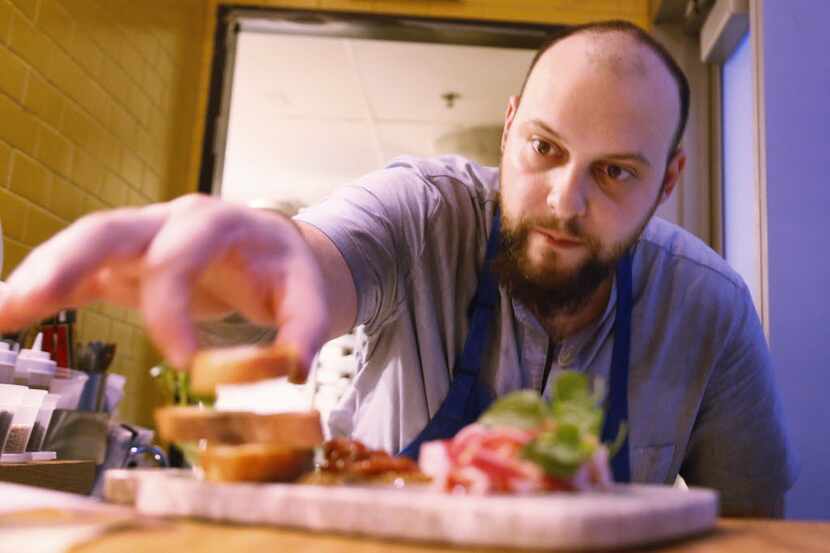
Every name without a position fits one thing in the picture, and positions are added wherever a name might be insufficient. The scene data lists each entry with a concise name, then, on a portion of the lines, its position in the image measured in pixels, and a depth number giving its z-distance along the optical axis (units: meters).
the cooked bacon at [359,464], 0.80
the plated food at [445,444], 0.69
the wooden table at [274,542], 0.57
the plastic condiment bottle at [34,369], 1.51
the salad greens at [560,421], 0.70
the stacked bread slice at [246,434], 0.69
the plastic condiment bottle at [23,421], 1.42
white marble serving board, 0.58
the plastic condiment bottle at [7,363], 1.40
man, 1.25
